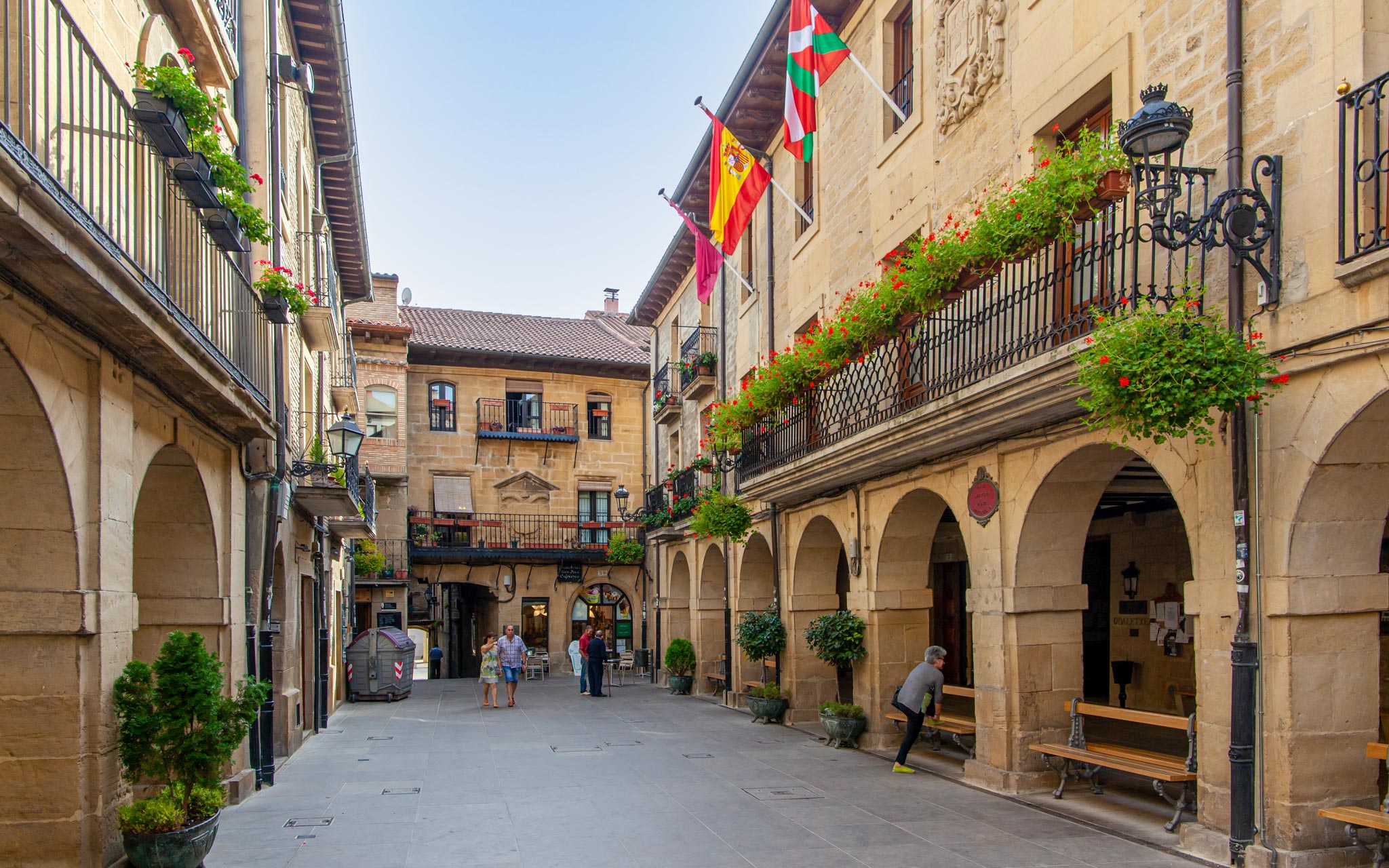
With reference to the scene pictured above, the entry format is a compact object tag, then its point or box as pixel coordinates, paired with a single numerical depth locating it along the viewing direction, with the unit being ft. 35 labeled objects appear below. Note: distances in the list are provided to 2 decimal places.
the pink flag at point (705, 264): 60.49
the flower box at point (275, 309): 38.60
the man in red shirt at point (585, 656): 82.43
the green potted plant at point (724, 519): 62.28
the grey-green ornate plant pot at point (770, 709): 57.36
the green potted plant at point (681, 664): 79.15
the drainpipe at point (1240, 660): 24.30
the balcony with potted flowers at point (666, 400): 89.10
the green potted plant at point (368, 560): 95.66
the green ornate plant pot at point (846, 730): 46.93
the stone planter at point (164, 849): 23.76
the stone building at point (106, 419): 19.39
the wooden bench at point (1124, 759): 28.55
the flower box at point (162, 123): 24.43
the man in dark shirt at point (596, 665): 79.77
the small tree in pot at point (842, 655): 47.03
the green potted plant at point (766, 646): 57.06
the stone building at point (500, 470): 105.09
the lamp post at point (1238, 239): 23.68
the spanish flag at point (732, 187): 52.21
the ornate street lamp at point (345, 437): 50.98
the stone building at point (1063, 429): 23.40
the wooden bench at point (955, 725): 40.29
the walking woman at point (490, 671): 71.97
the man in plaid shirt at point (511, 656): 72.18
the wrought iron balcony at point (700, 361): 76.43
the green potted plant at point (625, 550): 100.37
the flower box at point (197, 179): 26.69
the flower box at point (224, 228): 30.48
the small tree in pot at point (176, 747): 23.97
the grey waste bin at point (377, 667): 77.36
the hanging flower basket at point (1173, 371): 22.63
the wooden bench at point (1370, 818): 21.98
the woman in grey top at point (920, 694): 39.27
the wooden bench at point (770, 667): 62.69
